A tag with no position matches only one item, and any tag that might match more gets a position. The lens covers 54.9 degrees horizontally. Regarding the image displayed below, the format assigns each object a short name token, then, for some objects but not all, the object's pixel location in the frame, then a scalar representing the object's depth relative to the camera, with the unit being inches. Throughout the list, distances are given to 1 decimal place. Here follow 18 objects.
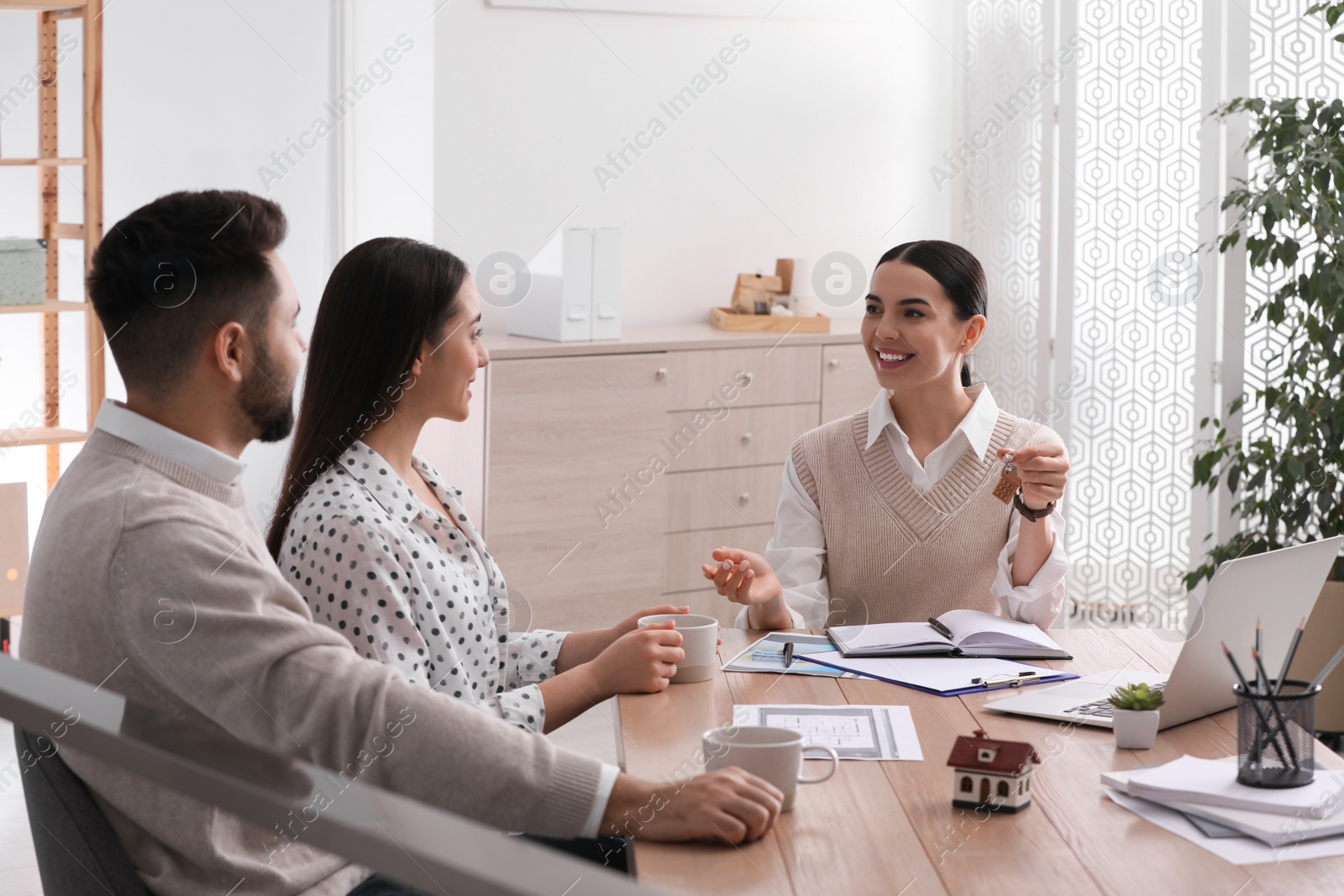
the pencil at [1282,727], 54.2
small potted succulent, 61.7
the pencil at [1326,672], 54.2
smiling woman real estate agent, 93.8
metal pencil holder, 54.3
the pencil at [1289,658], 55.2
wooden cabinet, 158.2
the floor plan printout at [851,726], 61.4
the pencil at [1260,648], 55.4
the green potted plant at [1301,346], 128.7
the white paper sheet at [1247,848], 49.3
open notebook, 76.5
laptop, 61.3
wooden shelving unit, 140.7
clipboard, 70.7
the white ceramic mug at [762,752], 53.2
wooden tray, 179.5
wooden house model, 53.4
